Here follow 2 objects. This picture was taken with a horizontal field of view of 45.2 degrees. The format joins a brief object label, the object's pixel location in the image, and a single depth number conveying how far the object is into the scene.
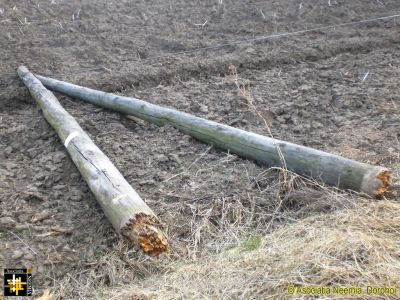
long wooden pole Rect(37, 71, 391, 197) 3.54
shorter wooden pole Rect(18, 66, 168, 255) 3.28
